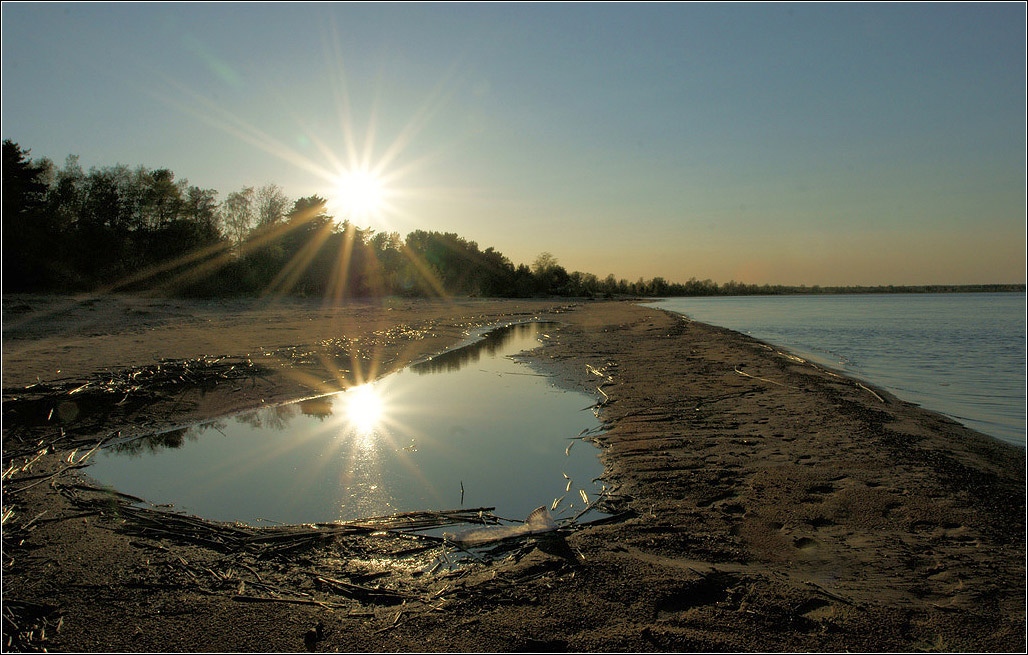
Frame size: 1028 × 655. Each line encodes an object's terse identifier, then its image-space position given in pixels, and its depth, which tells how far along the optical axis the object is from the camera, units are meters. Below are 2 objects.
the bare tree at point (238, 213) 55.66
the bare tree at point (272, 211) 55.53
